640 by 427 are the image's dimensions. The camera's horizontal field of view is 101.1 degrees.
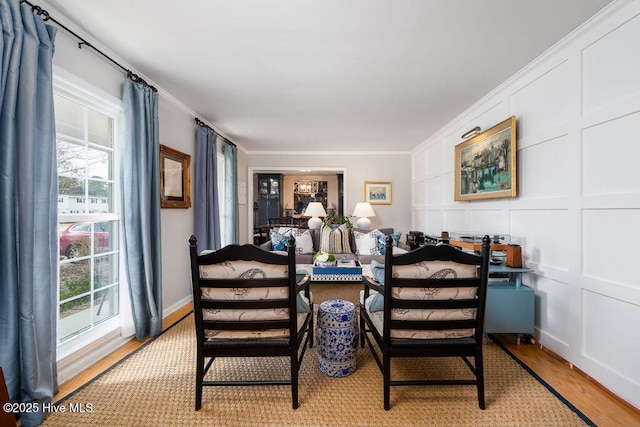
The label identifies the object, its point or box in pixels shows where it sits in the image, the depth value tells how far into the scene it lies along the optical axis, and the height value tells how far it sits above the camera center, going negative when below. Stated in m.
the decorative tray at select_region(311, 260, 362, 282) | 2.87 -0.70
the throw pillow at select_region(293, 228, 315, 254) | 4.42 -0.56
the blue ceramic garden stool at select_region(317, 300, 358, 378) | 1.79 -0.89
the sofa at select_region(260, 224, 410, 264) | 4.26 -0.56
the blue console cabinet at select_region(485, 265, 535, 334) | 2.20 -0.85
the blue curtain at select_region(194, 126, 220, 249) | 3.45 +0.25
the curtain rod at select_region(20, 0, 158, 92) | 1.53 +1.19
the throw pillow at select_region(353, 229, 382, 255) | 4.36 -0.56
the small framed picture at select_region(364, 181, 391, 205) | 5.73 +0.36
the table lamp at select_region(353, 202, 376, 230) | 5.28 -0.07
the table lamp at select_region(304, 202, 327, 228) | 5.48 -0.02
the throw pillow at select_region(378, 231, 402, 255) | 4.20 -0.50
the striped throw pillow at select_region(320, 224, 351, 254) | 4.45 -0.52
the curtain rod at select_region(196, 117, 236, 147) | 3.49 +1.18
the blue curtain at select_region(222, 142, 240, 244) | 4.50 +0.34
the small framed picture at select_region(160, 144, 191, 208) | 2.81 +0.36
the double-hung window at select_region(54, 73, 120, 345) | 1.91 -0.01
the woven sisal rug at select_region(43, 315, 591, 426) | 1.47 -1.17
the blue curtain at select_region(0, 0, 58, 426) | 1.37 +0.03
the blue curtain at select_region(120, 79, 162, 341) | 2.23 +0.02
